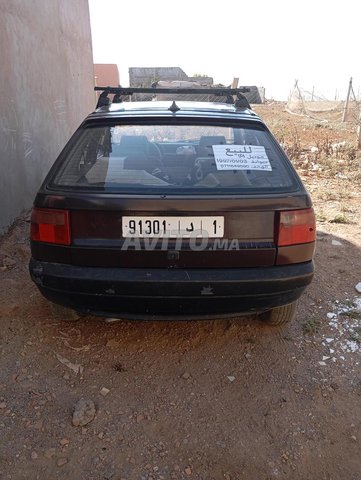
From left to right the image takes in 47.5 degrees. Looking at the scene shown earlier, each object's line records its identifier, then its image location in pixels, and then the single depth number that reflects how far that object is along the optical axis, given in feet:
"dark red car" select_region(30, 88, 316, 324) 6.93
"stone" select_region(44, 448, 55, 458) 6.17
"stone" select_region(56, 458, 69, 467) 6.04
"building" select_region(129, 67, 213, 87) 67.15
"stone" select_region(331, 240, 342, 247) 14.33
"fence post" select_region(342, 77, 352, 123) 49.62
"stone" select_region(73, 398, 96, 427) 6.73
